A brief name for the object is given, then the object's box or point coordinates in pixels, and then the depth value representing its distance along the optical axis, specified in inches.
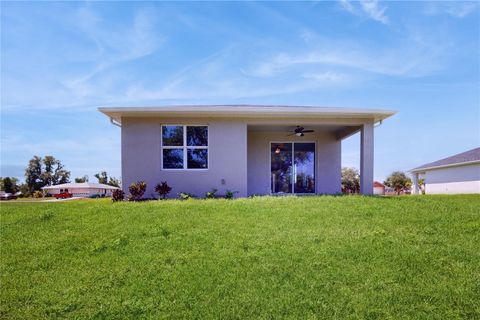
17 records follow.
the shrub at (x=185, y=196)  431.2
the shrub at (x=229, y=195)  444.6
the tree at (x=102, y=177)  2074.6
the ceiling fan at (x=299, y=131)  522.5
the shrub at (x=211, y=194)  443.8
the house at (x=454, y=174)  788.6
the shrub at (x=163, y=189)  432.8
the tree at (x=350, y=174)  1402.6
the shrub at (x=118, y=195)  426.0
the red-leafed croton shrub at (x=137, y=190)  421.1
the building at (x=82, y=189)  1572.3
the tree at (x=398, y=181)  1425.9
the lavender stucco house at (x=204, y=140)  446.3
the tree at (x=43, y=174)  2012.8
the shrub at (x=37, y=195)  1561.4
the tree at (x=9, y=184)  1875.0
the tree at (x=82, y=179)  2114.9
